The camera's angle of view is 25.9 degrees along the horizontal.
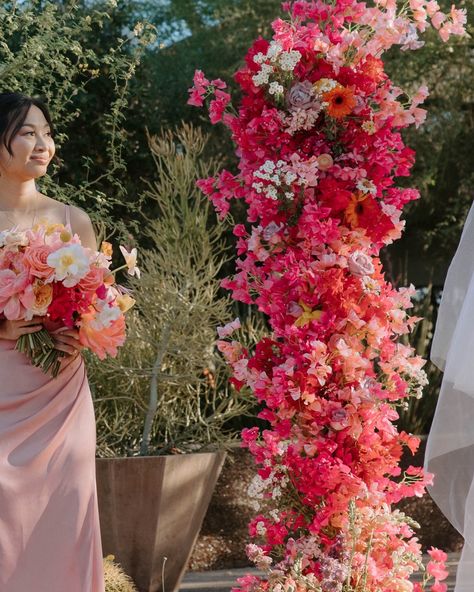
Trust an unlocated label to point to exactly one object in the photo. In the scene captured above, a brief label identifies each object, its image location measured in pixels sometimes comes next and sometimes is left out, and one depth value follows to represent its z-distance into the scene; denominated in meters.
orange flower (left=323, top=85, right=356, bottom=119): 3.76
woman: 3.54
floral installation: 3.75
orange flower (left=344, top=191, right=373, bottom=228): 3.83
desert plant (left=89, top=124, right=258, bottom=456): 5.73
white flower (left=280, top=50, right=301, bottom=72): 3.76
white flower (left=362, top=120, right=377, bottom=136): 3.81
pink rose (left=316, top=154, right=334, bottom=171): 3.79
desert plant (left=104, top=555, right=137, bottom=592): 4.46
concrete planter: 5.31
